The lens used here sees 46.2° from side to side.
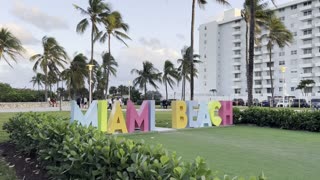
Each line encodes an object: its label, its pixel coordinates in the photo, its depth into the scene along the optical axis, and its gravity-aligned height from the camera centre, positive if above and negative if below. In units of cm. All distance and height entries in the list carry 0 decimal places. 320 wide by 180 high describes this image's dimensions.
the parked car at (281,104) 5956 -5
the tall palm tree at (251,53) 2070 +286
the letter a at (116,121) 1431 -67
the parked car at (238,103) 6562 +12
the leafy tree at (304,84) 7412 +397
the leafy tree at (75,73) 4853 +395
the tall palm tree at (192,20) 2540 +570
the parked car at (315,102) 5100 +25
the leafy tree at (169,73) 6662 +543
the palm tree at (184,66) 6184 +634
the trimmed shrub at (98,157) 366 -63
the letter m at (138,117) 1483 -56
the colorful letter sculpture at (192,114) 1736 -49
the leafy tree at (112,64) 5831 +641
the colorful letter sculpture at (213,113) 1839 -46
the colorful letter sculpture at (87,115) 1335 -41
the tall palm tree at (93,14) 3619 +874
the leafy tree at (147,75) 6644 +507
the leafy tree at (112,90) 9506 +345
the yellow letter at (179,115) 1684 -52
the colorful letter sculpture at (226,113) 1905 -48
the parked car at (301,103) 5902 +12
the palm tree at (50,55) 4938 +645
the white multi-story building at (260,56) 8456 +1238
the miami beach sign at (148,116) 1393 -51
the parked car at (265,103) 6381 +12
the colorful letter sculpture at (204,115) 1767 -55
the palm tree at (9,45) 2208 +345
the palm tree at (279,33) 4609 +880
